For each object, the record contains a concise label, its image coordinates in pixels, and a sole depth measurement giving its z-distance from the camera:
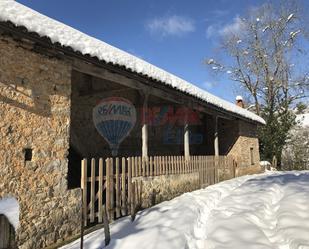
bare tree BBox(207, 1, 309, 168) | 22.66
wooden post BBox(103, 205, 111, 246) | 4.34
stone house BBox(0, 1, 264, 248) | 4.70
